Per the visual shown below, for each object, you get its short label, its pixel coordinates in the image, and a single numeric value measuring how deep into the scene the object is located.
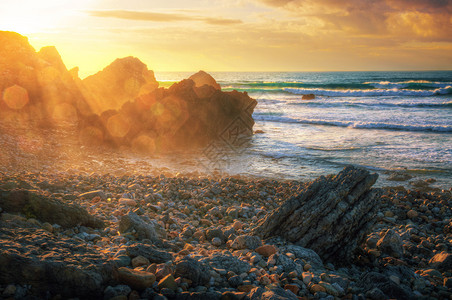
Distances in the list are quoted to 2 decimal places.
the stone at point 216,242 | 4.94
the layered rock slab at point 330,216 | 4.89
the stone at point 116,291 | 2.80
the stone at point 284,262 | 4.09
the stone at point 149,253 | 3.64
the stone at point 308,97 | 44.47
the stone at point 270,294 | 2.98
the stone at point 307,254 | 4.47
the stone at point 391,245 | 5.14
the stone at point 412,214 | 7.29
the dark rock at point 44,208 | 4.28
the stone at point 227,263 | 3.76
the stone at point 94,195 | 6.57
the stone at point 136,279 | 2.99
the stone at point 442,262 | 4.67
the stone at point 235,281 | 3.43
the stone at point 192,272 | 3.25
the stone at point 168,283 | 3.04
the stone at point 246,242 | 4.69
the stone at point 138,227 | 4.55
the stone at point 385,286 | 3.57
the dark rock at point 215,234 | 5.13
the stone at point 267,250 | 4.46
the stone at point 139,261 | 3.48
